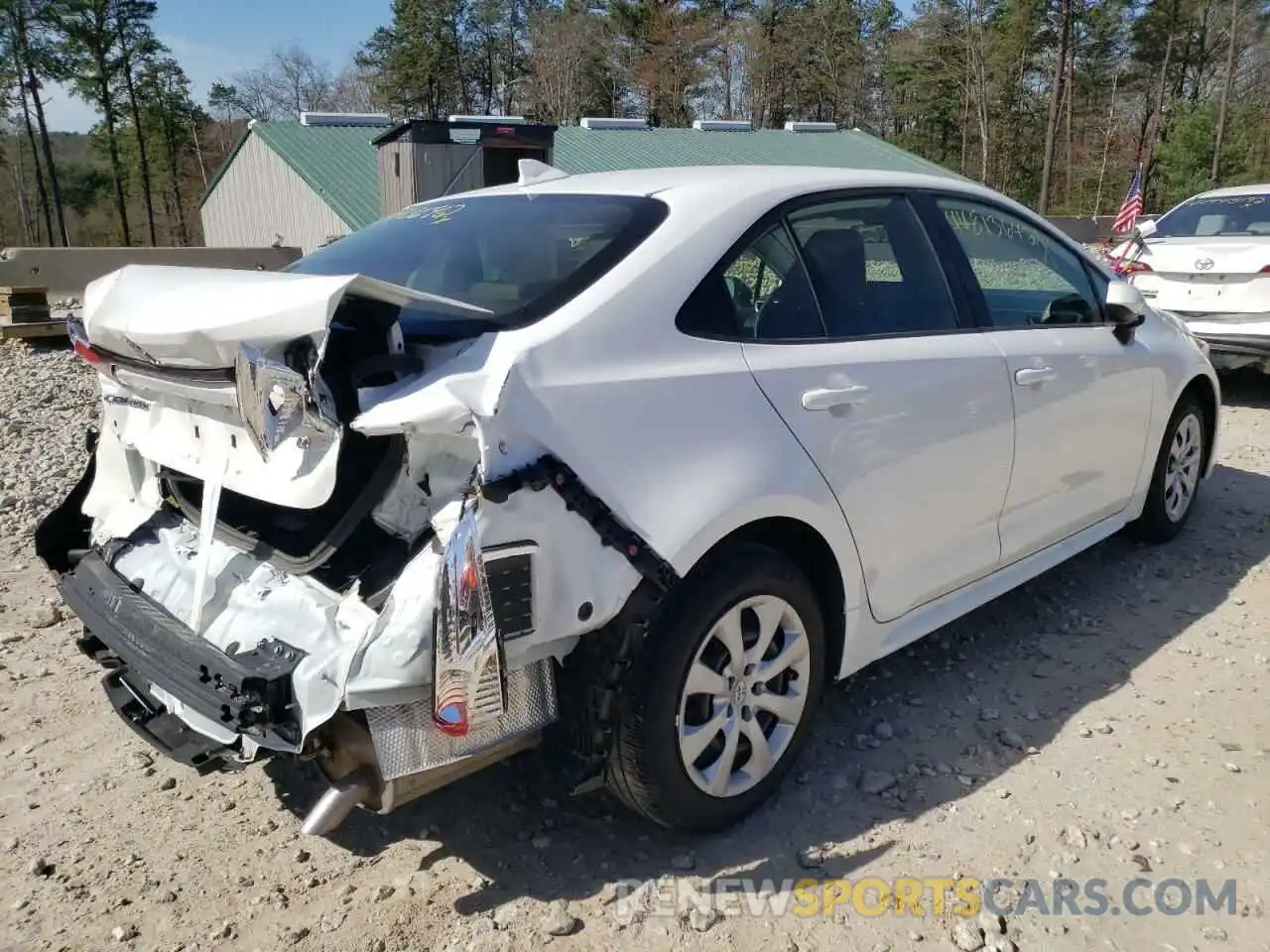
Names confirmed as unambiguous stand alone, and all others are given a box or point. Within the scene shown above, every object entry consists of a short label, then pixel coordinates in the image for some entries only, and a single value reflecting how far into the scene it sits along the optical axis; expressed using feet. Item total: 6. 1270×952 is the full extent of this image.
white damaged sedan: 6.74
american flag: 56.29
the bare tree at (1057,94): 133.49
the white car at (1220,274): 23.97
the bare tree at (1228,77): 146.30
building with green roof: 83.82
